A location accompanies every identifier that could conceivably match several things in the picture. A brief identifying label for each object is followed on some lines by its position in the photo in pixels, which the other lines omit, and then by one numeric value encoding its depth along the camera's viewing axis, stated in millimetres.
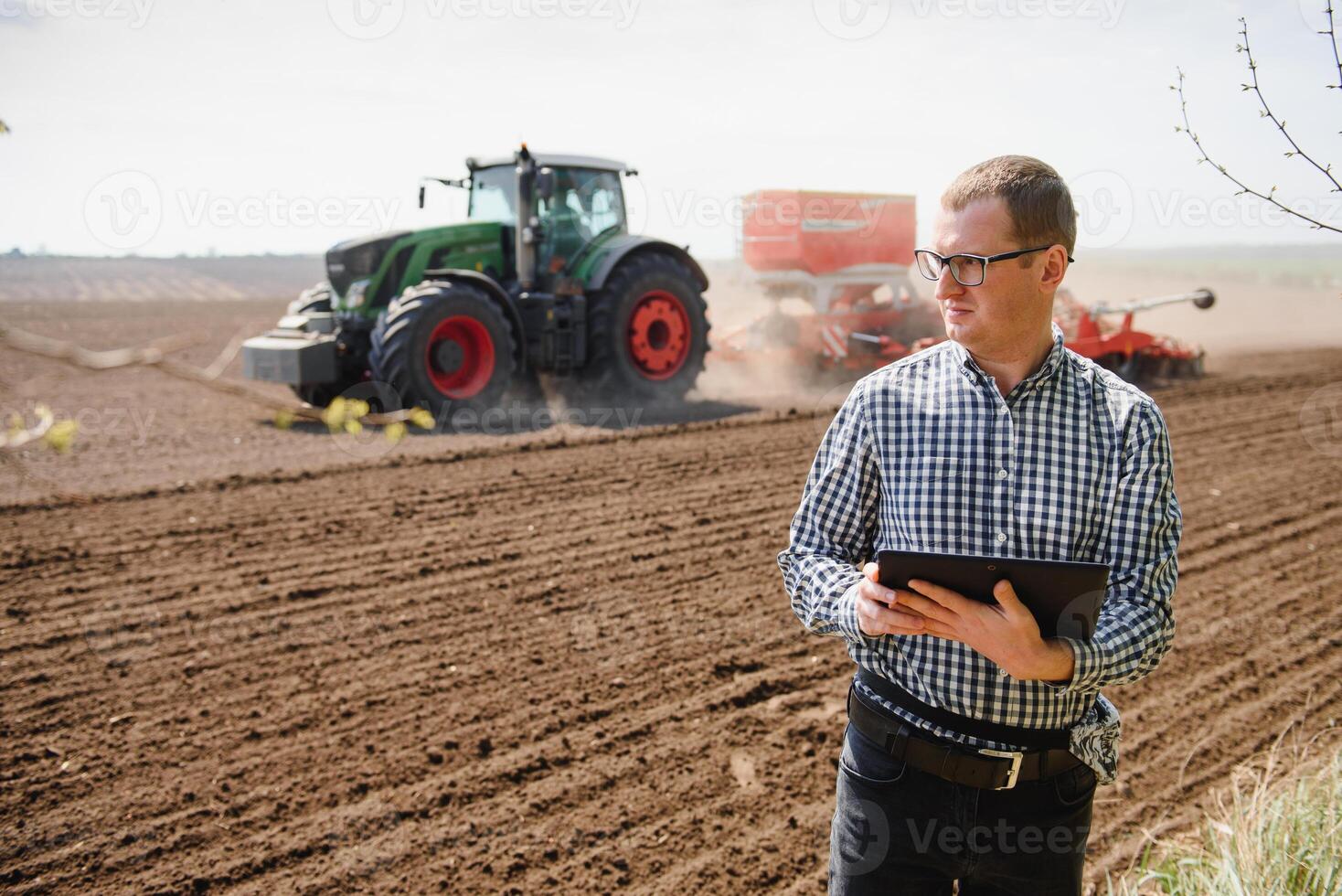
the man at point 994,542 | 1589
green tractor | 8289
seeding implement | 11555
